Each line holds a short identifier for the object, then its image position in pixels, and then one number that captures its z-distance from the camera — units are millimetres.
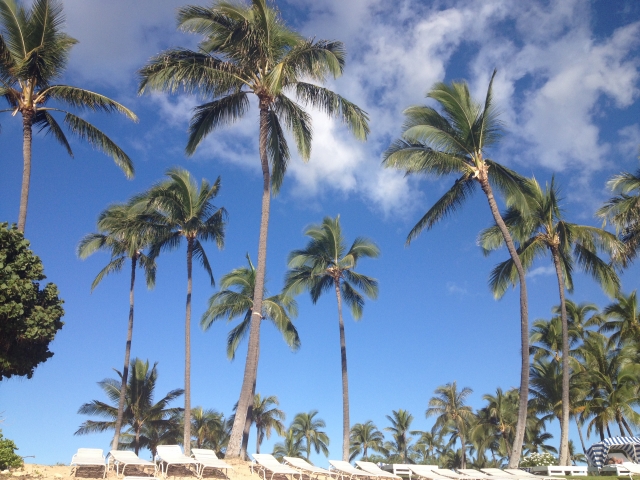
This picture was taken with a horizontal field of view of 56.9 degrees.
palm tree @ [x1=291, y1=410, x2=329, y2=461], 61125
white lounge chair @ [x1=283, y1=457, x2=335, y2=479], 16000
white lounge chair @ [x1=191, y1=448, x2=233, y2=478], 13111
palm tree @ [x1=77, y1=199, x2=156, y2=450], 27644
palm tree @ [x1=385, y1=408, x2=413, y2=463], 60250
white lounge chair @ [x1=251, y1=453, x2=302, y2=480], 14578
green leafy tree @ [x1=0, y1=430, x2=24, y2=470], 11672
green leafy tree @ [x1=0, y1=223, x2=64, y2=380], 13688
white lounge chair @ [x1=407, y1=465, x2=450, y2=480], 17344
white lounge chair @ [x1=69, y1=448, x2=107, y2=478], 12414
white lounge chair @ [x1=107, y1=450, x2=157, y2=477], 13156
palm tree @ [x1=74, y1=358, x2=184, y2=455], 35531
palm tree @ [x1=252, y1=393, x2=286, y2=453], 50531
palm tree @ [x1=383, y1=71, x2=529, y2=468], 21594
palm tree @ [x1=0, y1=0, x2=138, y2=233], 16672
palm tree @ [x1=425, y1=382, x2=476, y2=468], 52000
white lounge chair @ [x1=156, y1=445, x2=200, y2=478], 13234
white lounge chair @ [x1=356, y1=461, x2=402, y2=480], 16733
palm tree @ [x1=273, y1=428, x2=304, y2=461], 61406
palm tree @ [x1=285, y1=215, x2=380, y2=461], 31219
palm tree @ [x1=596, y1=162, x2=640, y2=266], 22391
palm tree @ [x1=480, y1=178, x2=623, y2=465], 23906
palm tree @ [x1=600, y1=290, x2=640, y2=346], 33906
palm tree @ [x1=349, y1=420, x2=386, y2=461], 66625
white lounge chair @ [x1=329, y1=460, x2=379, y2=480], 16094
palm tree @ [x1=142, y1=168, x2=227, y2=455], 25828
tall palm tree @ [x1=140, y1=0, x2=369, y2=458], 18359
